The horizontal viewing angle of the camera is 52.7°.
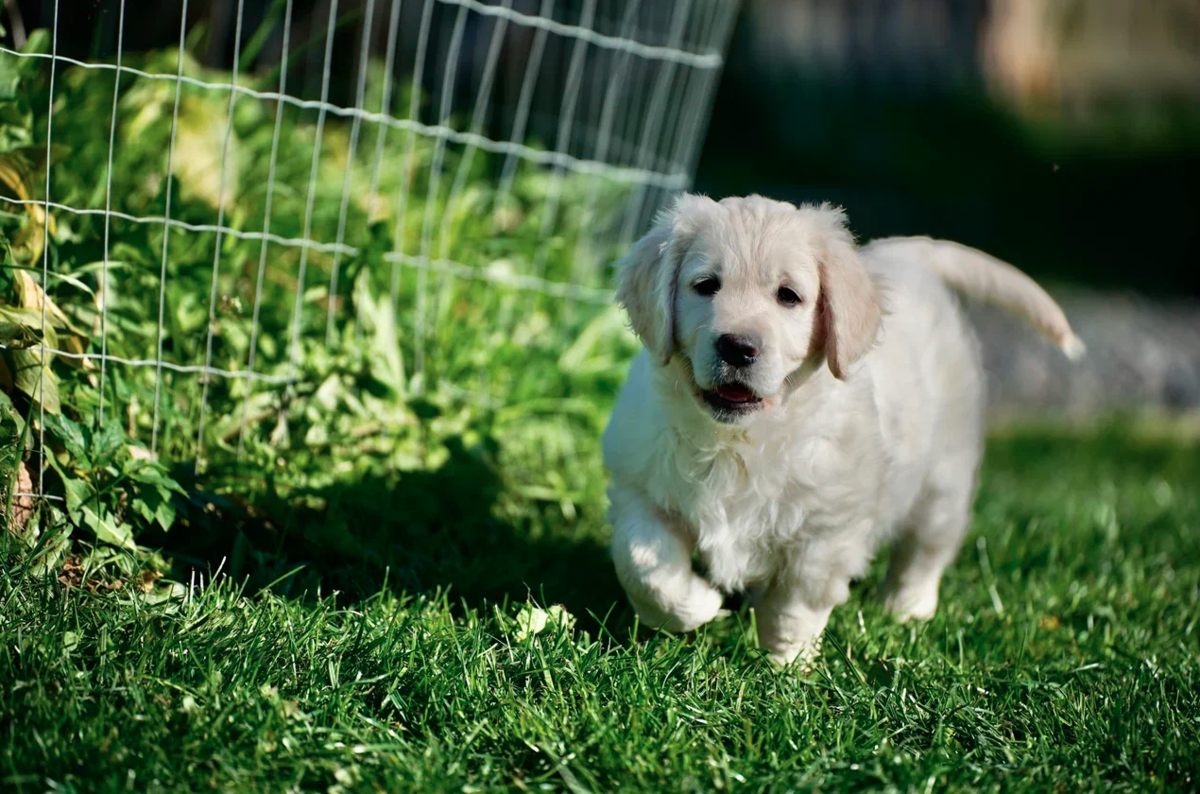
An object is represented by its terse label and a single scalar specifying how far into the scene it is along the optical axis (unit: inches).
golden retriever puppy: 104.8
